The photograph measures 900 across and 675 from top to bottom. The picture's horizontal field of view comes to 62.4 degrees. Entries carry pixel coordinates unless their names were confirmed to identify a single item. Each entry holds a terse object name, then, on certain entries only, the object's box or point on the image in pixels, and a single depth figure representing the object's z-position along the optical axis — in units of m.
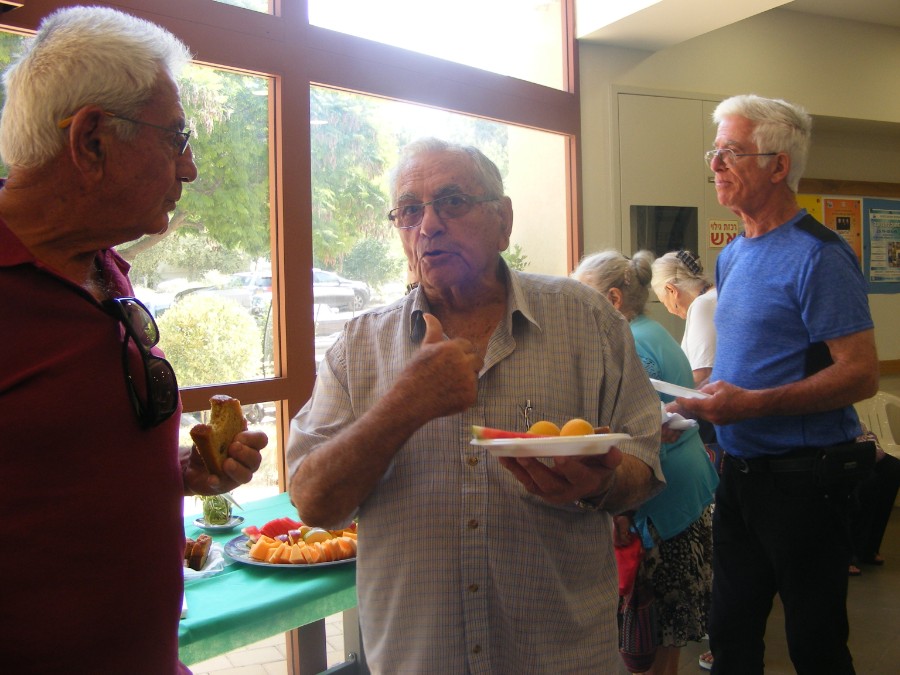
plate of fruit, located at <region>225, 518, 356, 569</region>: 1.96
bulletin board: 6.20
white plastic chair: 5.32
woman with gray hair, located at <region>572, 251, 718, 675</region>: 2.56
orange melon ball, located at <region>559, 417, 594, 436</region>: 1.17
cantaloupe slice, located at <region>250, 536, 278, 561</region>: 1.97
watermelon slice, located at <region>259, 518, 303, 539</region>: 2.16
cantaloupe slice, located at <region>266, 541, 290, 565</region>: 1.95
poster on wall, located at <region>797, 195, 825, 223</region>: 6.06
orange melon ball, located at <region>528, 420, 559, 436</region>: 1.19
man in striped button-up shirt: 1.23
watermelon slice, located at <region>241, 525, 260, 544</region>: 2.14
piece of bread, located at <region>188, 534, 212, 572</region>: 1.94
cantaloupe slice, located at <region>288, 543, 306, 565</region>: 1.95
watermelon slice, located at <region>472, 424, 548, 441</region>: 1.11
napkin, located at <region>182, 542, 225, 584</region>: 1.88
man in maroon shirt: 1.01
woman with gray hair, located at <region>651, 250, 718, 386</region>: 3.46
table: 1.65
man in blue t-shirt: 2.01
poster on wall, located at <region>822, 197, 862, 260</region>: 6.21
